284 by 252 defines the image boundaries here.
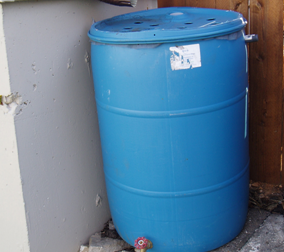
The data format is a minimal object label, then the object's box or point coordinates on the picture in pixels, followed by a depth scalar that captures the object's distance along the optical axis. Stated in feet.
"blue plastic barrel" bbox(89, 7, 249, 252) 4.88
